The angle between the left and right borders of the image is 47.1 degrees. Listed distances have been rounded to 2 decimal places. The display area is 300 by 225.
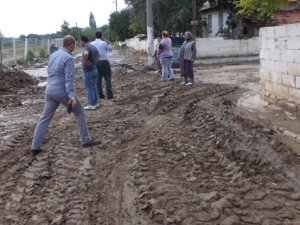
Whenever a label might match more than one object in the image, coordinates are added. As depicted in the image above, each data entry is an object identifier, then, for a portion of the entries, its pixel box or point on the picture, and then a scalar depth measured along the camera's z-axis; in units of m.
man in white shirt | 8.88
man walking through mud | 5.22
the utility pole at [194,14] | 18.19
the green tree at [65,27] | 54.67
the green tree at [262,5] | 8.72
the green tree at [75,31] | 52.89
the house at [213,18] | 23.50
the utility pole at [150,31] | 15.62
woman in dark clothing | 10.30
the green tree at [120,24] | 44.90
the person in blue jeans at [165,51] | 11.51
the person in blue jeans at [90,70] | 7.74
